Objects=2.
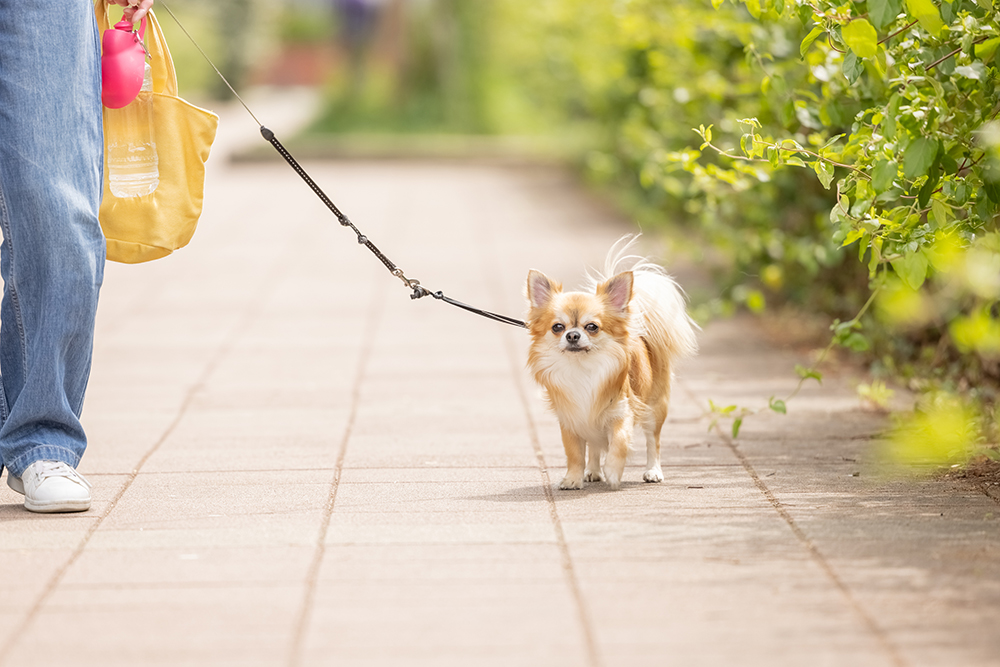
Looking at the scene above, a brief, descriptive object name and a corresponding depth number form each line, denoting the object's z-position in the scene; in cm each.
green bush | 757
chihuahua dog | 838
